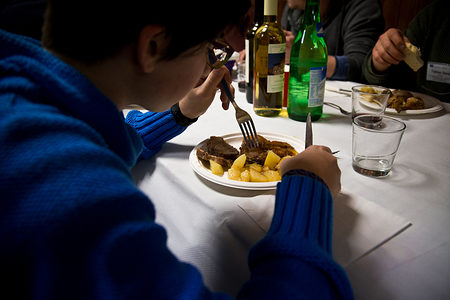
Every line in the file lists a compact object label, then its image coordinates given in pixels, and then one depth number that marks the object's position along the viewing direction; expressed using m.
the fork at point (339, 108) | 1.17
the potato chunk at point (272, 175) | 0.68
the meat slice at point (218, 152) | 0.76
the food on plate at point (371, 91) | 0.99
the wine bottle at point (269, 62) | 1.06
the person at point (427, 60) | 1.59
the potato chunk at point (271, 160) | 0.75
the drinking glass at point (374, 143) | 0.70
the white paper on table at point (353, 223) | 0.47
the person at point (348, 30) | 1.70
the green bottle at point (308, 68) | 1.04
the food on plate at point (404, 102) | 1.12
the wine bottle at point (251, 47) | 1.15
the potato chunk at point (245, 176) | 0.68
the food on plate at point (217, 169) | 0.73
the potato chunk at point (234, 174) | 0.70
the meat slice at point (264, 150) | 0.77
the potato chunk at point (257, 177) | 0.68
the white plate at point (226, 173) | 0.63
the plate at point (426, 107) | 1.02
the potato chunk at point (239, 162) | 0.73
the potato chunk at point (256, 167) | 0.72
